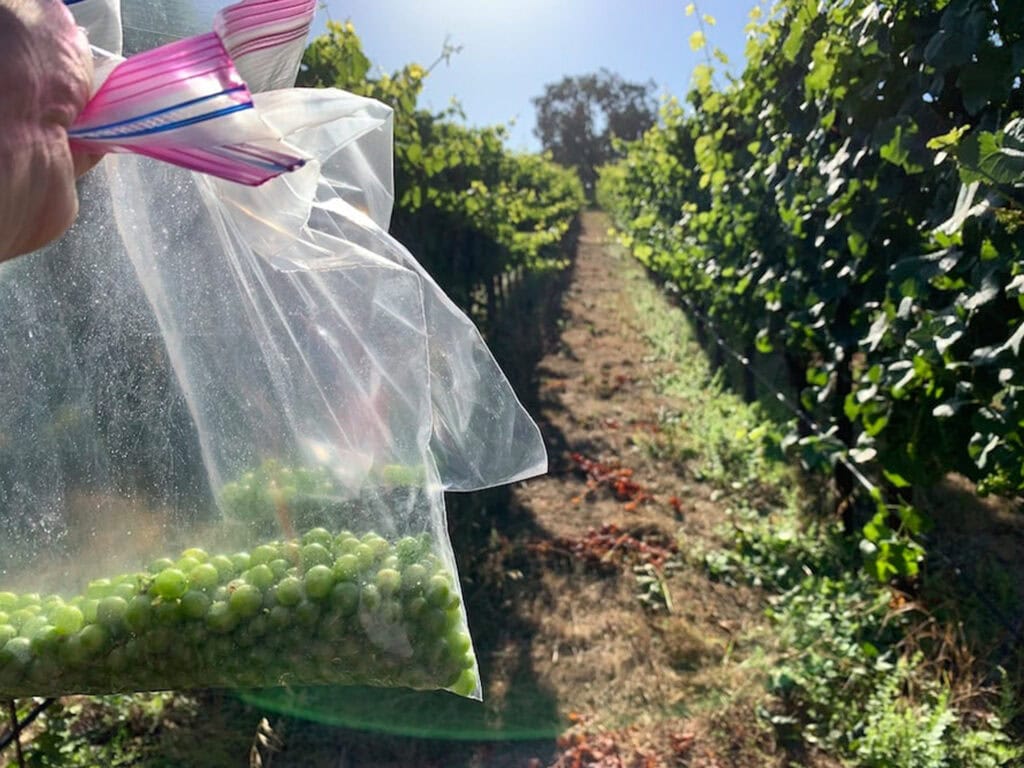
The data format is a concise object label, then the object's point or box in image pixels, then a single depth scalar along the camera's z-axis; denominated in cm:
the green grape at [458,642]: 31
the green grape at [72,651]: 29
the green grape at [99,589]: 30
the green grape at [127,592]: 30
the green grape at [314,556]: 30
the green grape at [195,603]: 29
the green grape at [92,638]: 29
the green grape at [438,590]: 30
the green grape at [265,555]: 31
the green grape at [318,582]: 29
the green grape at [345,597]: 30
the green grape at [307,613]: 30
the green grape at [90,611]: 30
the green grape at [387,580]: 30
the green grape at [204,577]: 30
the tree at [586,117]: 4291
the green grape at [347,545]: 30
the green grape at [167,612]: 30
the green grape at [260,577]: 30
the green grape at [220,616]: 30
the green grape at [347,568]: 30
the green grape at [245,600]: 29
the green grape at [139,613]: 29
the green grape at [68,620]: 29
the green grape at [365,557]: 30
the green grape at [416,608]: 30
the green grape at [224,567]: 30
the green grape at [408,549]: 30
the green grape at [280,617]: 30
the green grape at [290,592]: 30
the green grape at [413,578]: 30
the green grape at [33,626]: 30
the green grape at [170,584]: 29
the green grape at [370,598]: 29
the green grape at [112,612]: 29
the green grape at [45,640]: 29
